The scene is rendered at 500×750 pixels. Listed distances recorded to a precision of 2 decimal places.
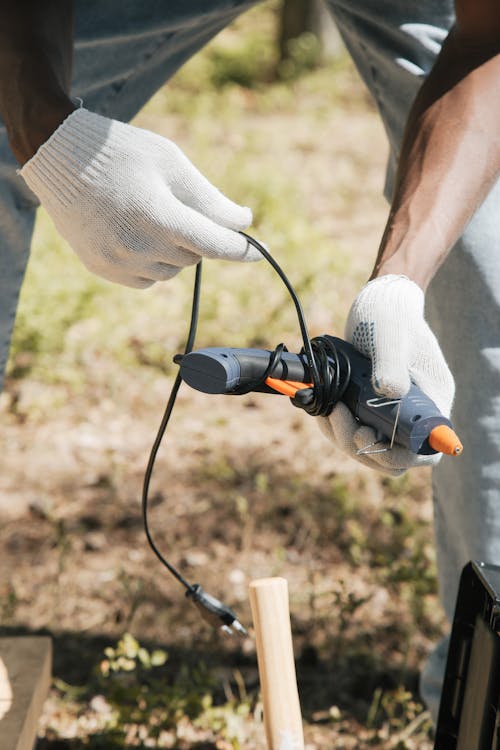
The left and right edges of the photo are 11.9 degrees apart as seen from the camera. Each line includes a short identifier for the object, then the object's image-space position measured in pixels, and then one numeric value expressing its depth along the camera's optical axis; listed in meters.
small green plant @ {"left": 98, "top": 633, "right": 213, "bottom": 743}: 2.01
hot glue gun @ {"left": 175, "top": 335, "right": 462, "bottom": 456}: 1.69
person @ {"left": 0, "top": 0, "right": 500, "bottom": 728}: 1.74
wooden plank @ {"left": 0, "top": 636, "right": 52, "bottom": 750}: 1.87
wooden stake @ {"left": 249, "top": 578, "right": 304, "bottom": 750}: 1.69
